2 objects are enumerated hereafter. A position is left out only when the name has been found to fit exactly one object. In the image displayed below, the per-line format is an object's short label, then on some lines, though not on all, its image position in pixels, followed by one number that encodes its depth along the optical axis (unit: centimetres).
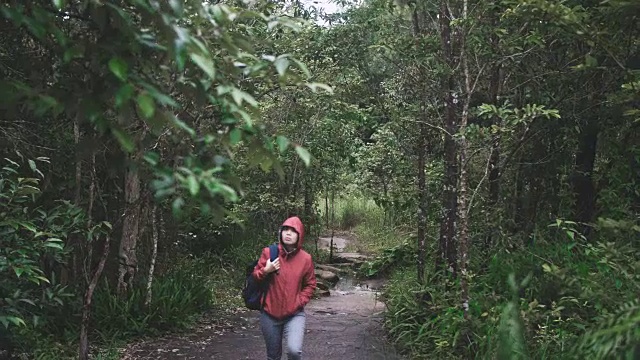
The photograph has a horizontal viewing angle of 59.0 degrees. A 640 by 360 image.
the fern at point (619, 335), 227
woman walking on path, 431
